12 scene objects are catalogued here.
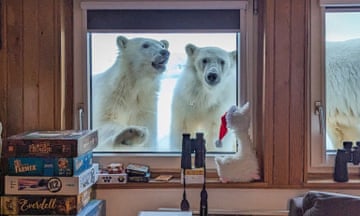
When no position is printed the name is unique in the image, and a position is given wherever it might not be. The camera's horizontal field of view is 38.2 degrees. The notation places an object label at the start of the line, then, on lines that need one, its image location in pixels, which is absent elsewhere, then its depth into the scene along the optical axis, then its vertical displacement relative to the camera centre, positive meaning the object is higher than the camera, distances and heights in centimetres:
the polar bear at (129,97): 274 +3
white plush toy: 257 -28
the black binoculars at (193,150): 250 -23
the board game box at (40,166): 217 -26
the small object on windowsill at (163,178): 262 -38
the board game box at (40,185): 217 -34
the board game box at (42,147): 216 -18
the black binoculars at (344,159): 257 -28
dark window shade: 268 +43
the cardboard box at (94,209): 225 -47
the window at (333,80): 264 +12
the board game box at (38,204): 217 -42
